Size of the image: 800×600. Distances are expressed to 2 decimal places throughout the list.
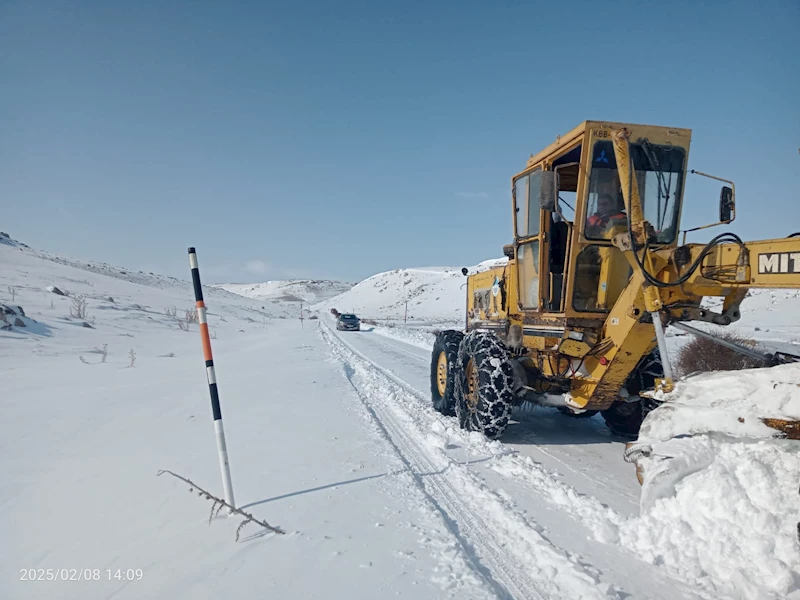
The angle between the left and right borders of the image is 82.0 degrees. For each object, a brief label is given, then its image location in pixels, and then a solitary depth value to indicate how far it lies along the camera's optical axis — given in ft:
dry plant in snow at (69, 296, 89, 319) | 55.27
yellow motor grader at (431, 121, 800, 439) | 12.08
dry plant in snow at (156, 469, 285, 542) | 9.60
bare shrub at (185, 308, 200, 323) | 75.25
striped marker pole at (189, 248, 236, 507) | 10.49
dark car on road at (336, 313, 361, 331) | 100.58
